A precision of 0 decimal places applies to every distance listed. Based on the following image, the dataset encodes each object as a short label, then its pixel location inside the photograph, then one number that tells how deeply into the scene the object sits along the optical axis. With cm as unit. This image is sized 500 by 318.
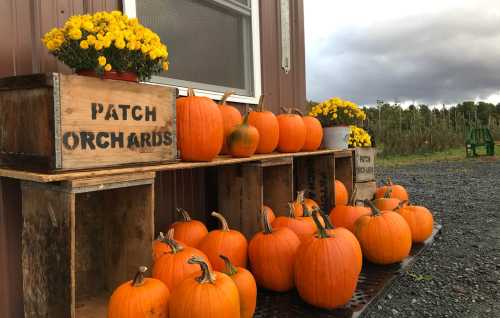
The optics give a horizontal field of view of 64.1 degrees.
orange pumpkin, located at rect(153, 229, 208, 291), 178
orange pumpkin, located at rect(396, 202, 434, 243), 300
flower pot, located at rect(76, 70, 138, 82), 167
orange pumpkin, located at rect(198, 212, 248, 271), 209
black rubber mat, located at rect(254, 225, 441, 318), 192
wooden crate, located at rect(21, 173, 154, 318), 151
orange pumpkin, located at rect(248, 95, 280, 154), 273
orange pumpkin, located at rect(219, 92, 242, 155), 254
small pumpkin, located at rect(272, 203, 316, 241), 241
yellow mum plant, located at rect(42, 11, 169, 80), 160
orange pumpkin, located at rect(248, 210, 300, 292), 211
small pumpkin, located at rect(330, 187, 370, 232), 283
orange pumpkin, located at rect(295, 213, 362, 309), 191
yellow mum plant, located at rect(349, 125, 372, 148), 405
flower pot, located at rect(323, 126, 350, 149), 356
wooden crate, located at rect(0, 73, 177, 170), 148
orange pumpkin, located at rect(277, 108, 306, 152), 296
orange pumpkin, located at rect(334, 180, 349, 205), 356
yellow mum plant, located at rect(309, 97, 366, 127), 366
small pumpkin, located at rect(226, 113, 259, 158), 238
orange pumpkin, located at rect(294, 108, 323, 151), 323
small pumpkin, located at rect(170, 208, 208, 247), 228
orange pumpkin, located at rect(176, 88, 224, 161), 207
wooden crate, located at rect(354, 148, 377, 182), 401
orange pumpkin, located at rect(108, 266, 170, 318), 154
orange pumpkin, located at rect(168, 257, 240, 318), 151
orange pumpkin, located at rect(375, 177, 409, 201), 399
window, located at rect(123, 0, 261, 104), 269
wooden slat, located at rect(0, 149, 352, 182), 143
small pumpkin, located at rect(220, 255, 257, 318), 172
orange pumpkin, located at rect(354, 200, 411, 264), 250
